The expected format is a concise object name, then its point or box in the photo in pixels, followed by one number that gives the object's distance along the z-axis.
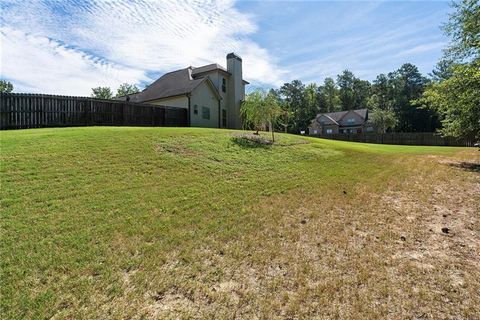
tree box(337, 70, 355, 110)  71.19
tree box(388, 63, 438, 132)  50.38
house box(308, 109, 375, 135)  53.94
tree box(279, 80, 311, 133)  62.22
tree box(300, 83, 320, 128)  62.75
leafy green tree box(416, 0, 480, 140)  11.21
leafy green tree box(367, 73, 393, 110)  59.26
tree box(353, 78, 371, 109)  71.12
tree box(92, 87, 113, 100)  51.97
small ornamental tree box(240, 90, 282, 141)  13.49
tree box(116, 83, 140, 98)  51.97
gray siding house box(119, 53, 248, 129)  22.25
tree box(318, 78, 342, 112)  68.38
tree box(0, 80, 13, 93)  47.22
